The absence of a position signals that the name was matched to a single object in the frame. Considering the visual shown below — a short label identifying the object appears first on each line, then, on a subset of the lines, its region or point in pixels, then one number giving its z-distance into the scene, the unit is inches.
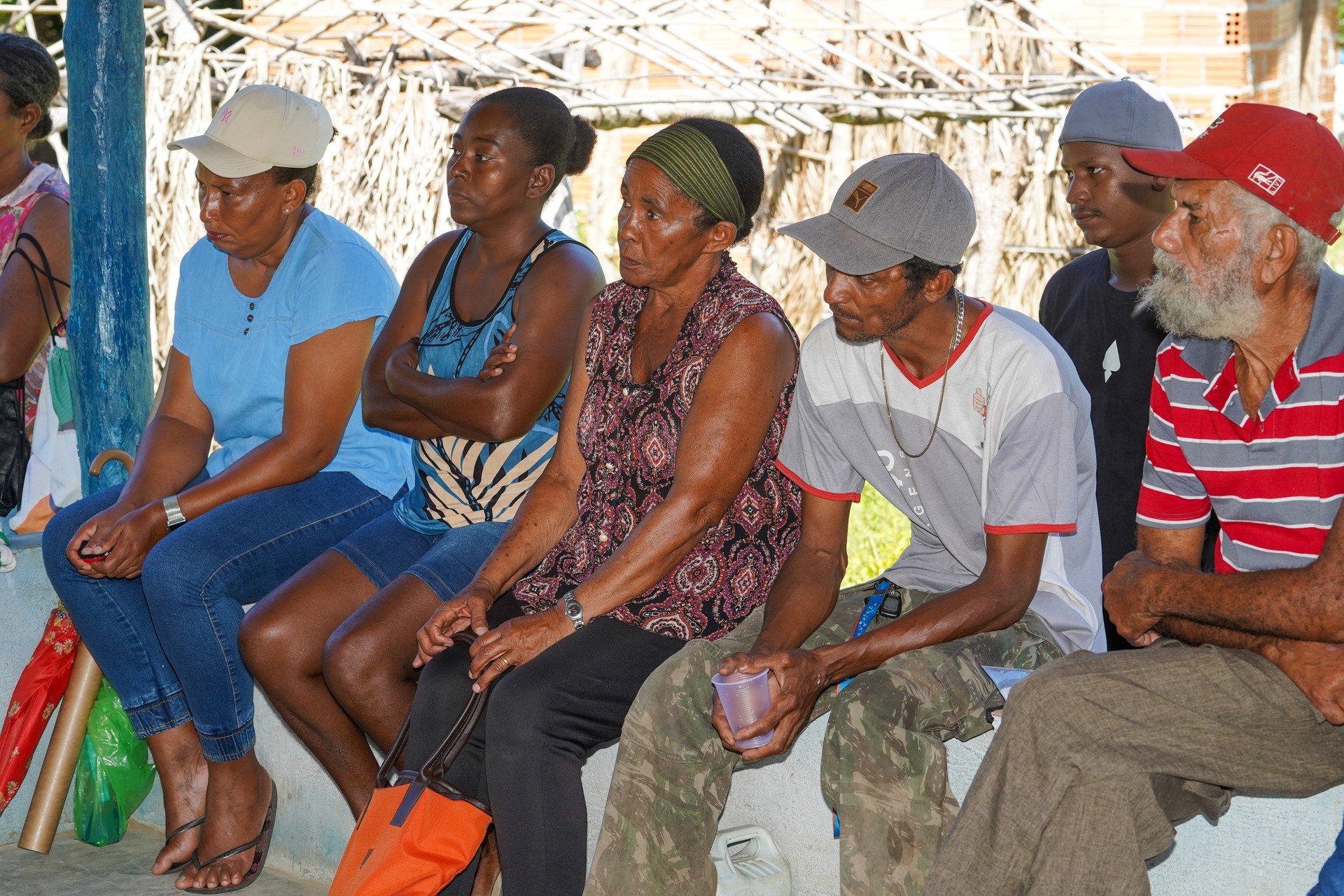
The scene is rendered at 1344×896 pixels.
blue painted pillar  172.2
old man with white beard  90.9
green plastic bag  155.6
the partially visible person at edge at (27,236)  174.2
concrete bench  95.4
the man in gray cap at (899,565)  101.8
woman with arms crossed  130.9
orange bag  107.5
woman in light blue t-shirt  140.4
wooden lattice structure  330.6
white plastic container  116.3
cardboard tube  153.1
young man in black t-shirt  144.6
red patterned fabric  156.3
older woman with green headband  111.7
